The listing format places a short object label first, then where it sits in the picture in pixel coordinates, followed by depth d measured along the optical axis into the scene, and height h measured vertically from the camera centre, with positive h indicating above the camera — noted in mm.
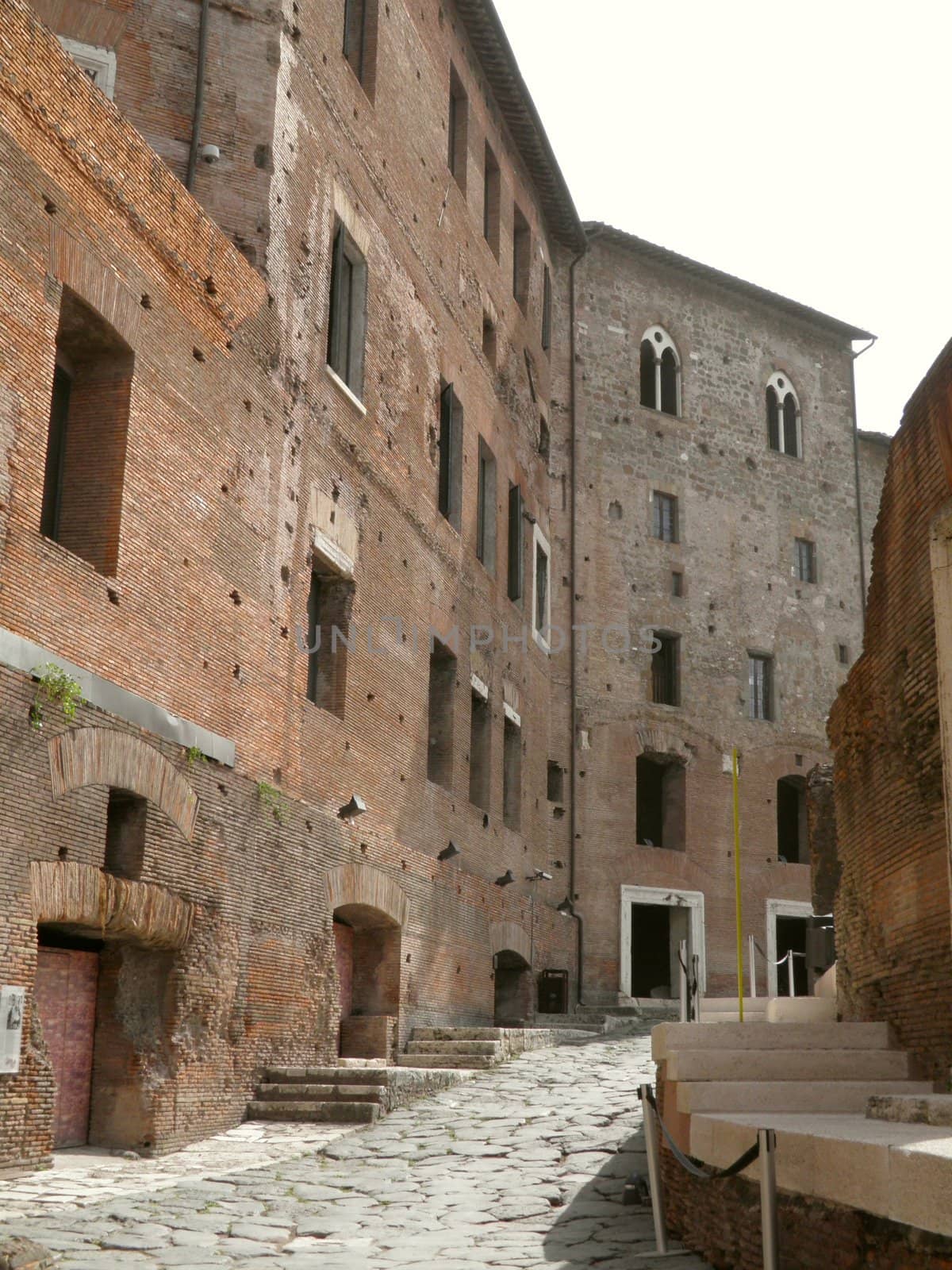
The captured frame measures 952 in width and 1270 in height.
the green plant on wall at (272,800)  11445 +1541
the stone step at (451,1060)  13320 -450
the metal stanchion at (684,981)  12547 +267
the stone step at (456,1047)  13594 -339
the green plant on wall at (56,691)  8570 +1760
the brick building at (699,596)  22906 +6708
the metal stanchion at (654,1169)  6766 -712
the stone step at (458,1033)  14156 -226
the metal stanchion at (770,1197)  5293 -630
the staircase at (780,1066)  7012 -254
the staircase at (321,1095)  10742 -627
